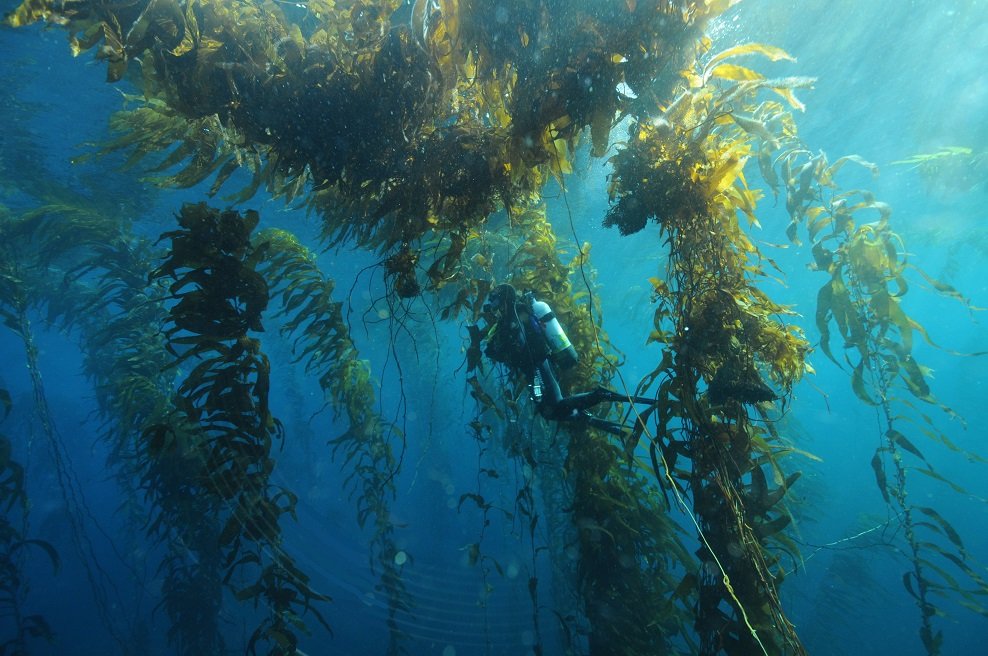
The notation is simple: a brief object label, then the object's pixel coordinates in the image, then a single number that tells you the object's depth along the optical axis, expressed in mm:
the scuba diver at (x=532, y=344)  3242
